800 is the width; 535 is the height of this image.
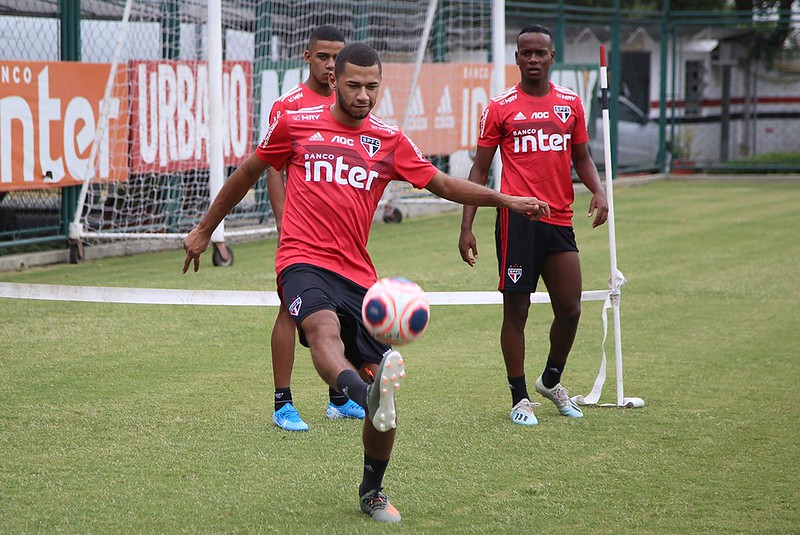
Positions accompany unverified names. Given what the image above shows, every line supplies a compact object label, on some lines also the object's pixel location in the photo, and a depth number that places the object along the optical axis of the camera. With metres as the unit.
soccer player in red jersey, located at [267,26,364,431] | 11.77
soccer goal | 25.55
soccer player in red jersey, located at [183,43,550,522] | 9.51
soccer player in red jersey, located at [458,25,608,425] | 12.23
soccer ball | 8.25
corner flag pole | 12.50
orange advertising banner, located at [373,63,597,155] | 33.28
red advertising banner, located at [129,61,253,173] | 25.89
